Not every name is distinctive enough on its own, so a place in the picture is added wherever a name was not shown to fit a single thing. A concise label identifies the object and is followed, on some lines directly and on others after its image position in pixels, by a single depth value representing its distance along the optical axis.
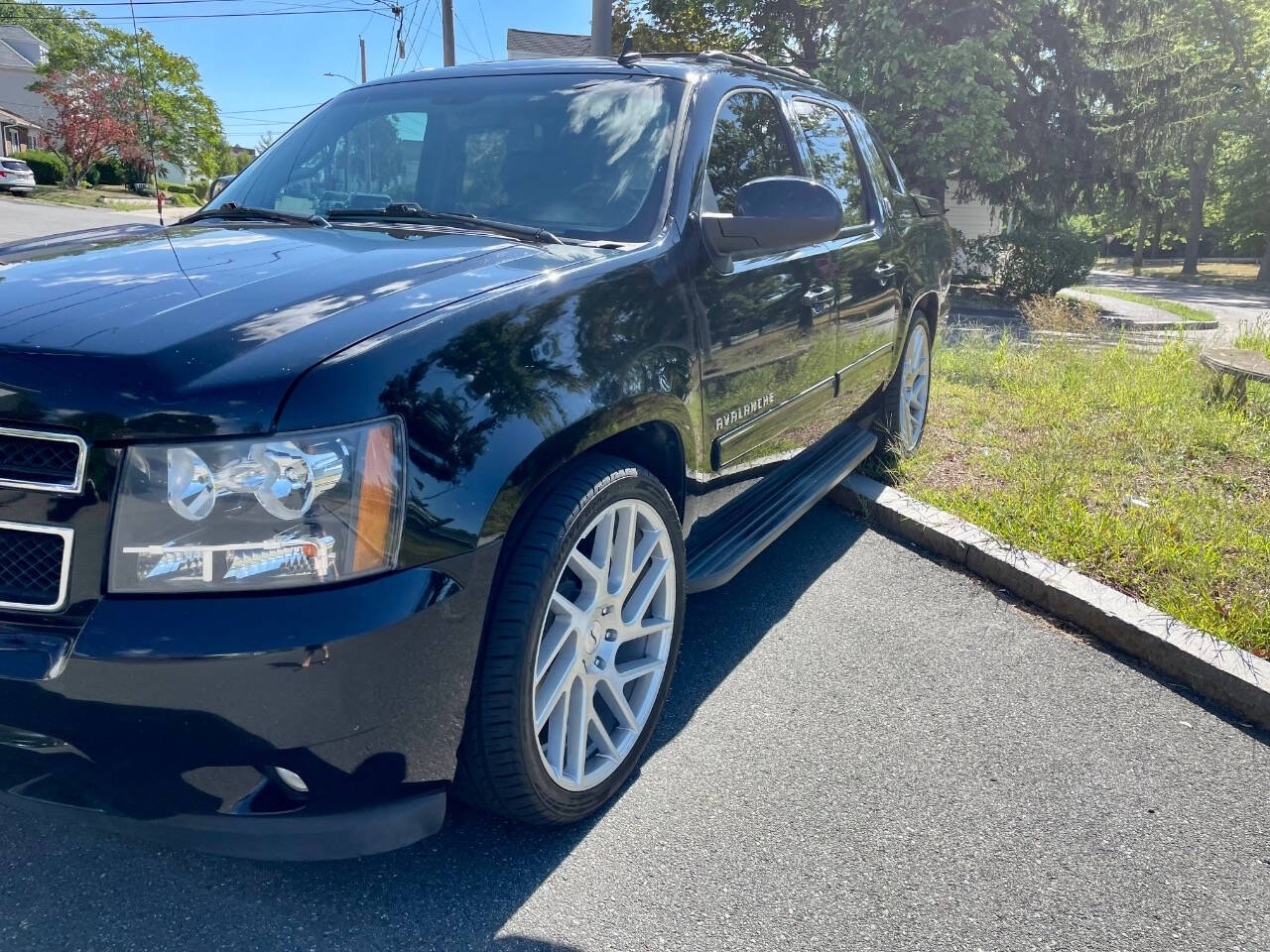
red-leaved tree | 43.62
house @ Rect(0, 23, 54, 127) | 68.19
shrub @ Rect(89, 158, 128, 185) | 48.94
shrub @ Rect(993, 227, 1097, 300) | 18.31
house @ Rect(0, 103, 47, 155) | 56.56
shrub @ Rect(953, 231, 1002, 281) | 19.02
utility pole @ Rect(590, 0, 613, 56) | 11.07
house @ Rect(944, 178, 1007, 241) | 31.28
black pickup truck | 1.67
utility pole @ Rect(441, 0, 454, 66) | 22.20
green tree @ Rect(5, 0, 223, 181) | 47.41
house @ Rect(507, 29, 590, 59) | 32.41
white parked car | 35.16
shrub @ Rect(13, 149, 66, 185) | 43.47
